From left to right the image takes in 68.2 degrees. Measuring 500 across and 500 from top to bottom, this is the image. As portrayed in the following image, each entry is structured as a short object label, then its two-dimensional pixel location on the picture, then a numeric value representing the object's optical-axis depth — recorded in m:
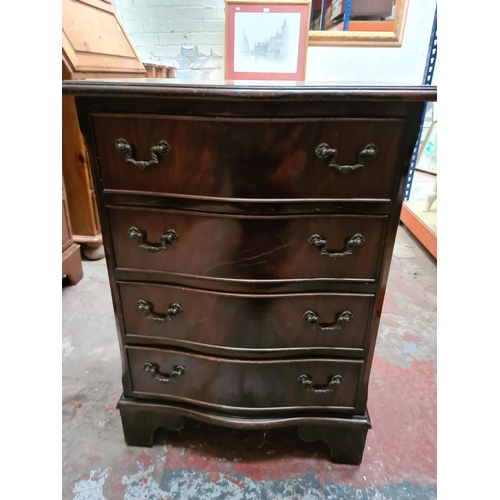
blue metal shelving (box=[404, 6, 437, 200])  2.65
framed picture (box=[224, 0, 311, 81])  2.51
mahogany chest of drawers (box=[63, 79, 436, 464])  0.77
